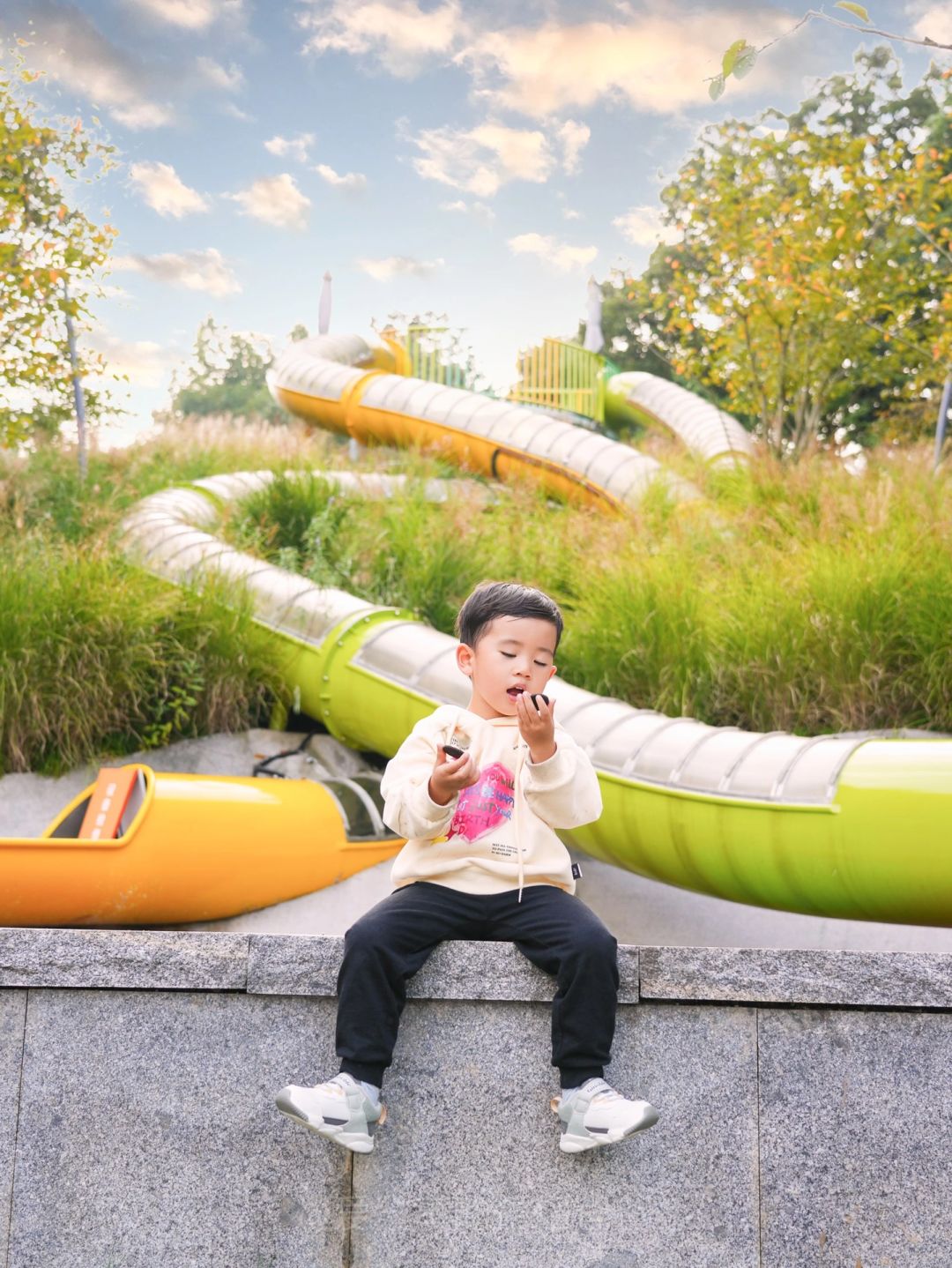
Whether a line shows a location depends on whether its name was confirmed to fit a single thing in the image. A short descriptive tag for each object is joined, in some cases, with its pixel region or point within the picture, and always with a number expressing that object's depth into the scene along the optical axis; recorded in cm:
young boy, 260
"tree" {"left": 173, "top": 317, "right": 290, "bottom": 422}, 3916
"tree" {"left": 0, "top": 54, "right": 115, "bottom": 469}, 964
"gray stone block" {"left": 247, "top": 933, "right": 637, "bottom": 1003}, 277
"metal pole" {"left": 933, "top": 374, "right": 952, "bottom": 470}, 1187
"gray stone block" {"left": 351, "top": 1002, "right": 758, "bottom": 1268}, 274
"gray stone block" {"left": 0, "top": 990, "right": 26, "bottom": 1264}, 282
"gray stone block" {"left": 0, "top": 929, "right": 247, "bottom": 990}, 286
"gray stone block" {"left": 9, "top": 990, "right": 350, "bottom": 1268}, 279
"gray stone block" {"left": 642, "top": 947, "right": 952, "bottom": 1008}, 279
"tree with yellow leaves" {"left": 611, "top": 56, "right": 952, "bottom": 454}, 1282
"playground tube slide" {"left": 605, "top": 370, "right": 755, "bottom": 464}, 1341
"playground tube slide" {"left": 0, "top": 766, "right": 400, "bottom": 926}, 456
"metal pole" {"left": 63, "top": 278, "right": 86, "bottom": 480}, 1035
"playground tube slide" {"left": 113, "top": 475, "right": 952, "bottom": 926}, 434
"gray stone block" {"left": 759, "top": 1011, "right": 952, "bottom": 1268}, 273
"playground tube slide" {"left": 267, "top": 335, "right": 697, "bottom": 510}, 1108
